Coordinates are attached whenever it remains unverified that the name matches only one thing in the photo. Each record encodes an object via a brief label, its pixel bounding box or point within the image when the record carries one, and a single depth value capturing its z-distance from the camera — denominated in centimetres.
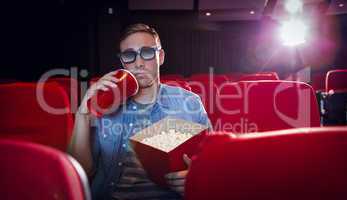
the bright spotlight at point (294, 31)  832
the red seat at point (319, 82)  789
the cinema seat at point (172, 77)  603
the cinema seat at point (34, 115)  181
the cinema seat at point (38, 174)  73
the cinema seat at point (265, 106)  221
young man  181
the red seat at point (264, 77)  444
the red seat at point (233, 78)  600
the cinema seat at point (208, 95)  256
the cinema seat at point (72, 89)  256
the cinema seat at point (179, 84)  265
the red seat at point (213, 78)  507
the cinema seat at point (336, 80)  480
